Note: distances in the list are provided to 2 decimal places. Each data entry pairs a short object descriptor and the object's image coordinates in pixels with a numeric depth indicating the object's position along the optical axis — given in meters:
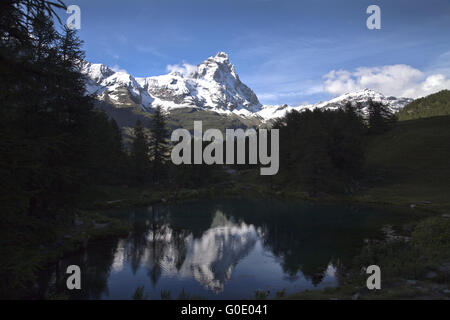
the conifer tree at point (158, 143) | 70.31
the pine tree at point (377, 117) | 95.62
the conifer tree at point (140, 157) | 68.31
